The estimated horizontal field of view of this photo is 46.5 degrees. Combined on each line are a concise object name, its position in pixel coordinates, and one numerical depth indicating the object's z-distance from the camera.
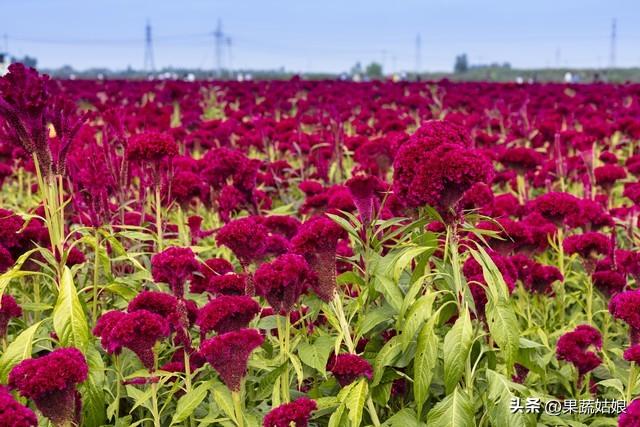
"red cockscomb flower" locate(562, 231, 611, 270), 3.77
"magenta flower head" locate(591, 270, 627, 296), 3.68
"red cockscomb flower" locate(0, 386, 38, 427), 1.79
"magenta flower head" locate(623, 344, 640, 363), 2.54
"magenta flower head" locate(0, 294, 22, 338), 2.84
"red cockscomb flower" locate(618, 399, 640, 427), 1.87
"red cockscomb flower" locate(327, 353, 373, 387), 2.51
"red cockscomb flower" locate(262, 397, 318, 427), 2.10
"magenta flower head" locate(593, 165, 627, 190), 5.50
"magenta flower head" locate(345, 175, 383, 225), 2.81
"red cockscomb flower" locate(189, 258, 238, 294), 3.24
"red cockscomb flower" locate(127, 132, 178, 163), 3.29
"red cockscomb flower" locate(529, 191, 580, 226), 3.99
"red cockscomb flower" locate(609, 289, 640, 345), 2.63
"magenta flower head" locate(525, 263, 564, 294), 3.88
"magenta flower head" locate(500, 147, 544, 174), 5.20
